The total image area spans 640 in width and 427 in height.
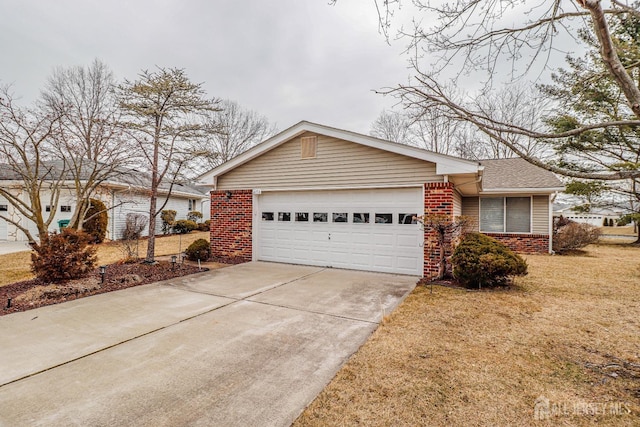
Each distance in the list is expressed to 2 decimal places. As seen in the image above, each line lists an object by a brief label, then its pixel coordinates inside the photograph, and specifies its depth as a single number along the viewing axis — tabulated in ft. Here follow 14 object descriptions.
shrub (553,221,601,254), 40.91
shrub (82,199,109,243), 45.01
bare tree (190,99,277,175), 84.74
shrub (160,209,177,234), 59.14
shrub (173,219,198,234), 60.90
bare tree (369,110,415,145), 80.12
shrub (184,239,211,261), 31.67
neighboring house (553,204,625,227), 121.27
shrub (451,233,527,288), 20.12
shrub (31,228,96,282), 20.49
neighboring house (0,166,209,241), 46.50
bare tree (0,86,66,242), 21.88
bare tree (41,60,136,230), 24.59
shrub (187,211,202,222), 68.64
